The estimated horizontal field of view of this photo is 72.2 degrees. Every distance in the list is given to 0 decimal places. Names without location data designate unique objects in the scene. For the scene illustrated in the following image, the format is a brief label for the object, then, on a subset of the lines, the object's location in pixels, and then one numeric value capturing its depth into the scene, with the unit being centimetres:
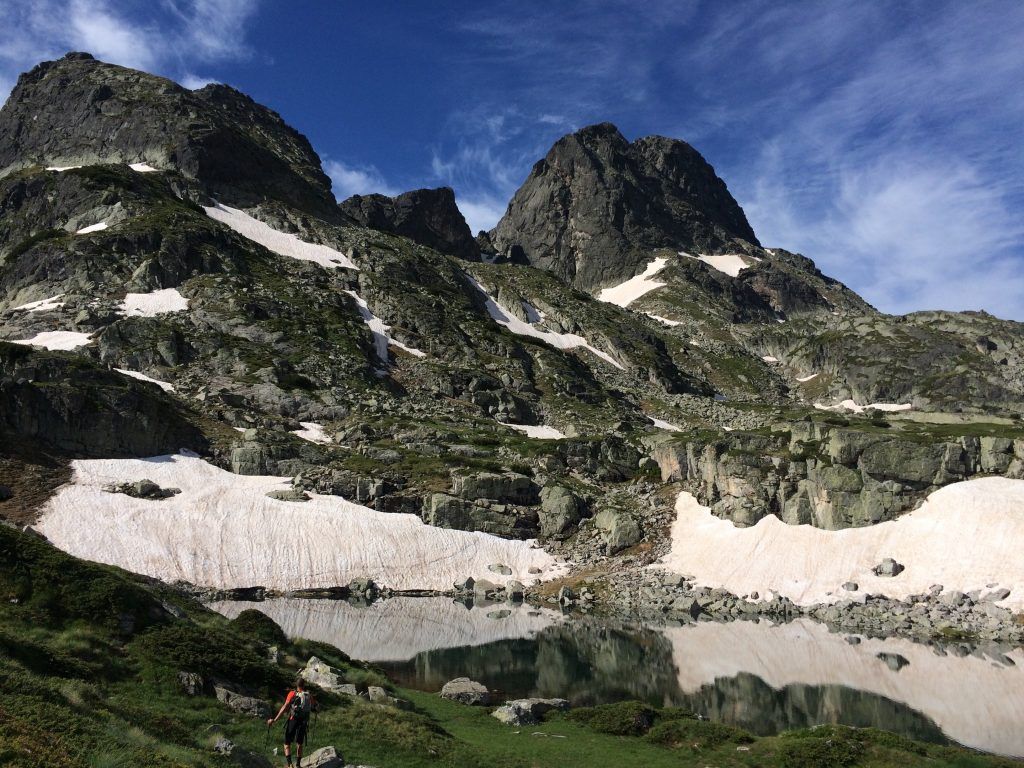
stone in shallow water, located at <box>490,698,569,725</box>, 2680
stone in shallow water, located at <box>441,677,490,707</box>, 2998
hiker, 1619
